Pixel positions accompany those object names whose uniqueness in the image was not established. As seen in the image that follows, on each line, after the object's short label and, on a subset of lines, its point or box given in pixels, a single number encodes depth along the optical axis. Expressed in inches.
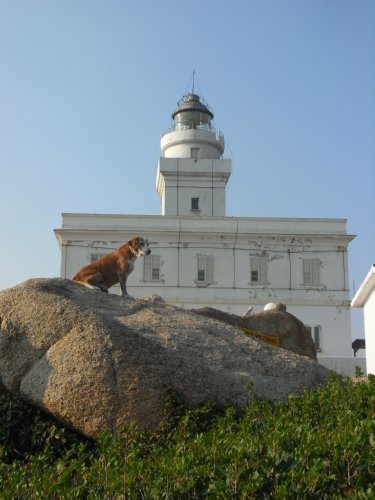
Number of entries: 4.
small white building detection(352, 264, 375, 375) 947.3
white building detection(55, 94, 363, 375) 1537.9
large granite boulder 240.8
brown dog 435.5
